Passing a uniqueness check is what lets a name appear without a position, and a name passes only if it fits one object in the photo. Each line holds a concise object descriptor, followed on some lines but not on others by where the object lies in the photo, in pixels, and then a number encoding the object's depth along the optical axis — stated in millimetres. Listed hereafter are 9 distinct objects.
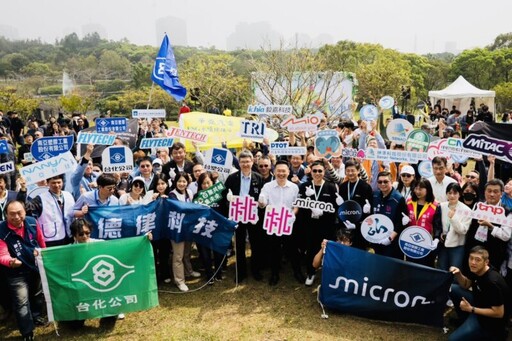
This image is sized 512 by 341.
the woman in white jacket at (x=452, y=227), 5508
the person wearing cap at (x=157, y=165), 8203
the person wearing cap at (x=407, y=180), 6562
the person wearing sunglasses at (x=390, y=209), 6074
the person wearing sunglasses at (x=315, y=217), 6531
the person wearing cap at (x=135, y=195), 6457
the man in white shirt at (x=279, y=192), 6625
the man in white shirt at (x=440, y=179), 6652
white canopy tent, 25002
